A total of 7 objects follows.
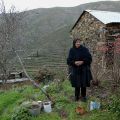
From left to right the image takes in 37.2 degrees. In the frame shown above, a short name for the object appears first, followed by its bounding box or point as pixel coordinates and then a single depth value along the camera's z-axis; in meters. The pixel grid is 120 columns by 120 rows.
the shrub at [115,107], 4.11
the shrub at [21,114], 4.50
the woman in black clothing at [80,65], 4.79
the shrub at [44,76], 7.32
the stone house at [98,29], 7.67
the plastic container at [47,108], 4.75
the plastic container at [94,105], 4.57
